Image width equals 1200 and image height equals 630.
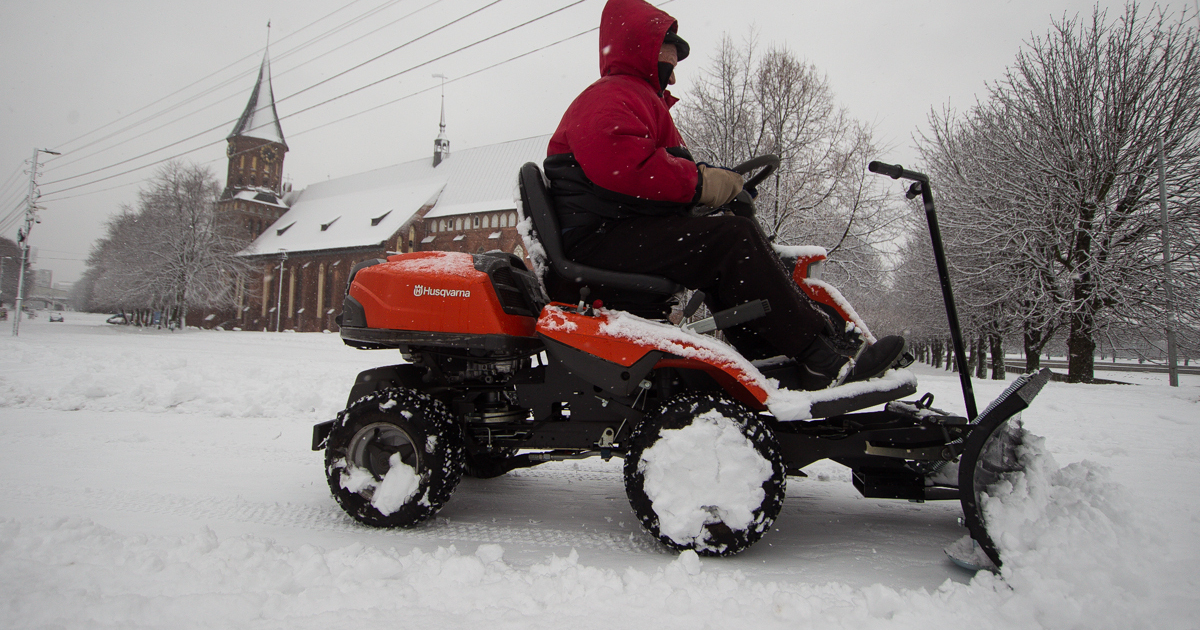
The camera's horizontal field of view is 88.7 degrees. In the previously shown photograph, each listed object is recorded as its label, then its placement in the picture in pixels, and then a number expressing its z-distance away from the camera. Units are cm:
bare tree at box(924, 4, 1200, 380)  1395
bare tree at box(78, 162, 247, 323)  4181
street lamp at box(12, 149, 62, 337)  2564
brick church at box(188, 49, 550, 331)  4709
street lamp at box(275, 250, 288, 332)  5190
